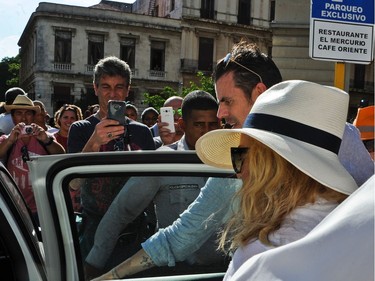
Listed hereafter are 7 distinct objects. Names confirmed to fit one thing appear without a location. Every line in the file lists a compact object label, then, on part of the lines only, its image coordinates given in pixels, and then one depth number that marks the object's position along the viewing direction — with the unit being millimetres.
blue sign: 4168
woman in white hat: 1182
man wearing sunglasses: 2076
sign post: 4164
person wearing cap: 5668
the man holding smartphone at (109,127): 2814
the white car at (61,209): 1994
